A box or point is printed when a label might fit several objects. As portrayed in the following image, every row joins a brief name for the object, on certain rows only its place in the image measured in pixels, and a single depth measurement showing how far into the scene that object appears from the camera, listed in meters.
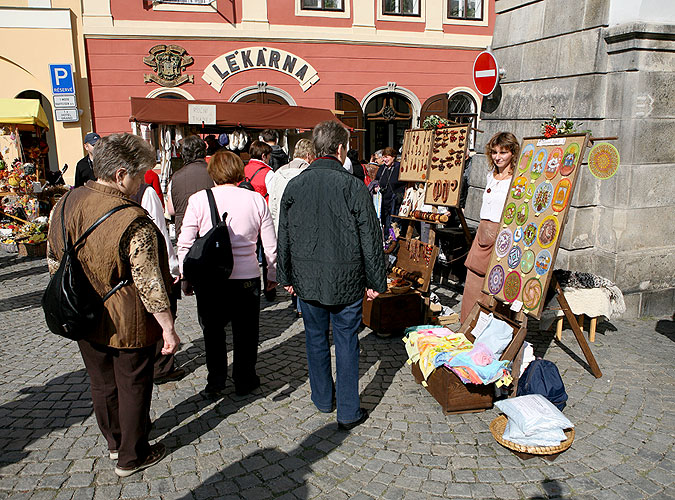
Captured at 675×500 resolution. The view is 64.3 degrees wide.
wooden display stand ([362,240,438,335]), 4.82
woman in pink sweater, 3.55
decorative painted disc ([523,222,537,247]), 3.82
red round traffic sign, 6.40
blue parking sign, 12.53
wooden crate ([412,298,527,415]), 3.48
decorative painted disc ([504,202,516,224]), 4.09
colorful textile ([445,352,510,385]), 3.41
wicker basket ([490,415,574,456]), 2.99
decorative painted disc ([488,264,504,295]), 4.06
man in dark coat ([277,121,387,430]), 3.13
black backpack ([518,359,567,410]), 3.46
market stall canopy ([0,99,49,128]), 9.94
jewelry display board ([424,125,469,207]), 5.23
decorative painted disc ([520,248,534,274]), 3.79
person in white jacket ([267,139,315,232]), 5.16
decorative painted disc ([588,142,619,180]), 3.94
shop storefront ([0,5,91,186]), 12.55
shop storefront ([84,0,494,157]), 12.86
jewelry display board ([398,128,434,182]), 5.62
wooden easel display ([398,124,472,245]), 5.27
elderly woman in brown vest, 2.54
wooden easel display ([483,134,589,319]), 3.65
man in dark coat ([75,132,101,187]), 6.43
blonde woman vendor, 4.38
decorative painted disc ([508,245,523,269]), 3.93
